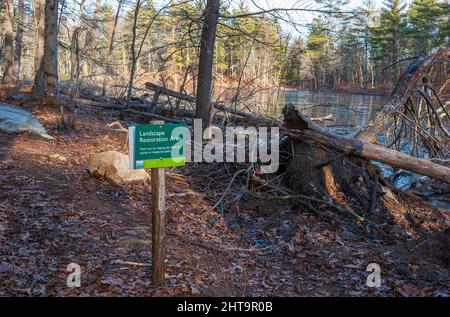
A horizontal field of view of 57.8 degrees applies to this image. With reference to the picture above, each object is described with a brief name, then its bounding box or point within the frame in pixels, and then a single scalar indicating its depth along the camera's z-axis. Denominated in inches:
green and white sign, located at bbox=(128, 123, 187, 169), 139.6
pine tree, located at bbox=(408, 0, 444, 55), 1571.1
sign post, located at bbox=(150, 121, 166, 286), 147.9
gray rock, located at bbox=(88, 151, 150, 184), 263.0
